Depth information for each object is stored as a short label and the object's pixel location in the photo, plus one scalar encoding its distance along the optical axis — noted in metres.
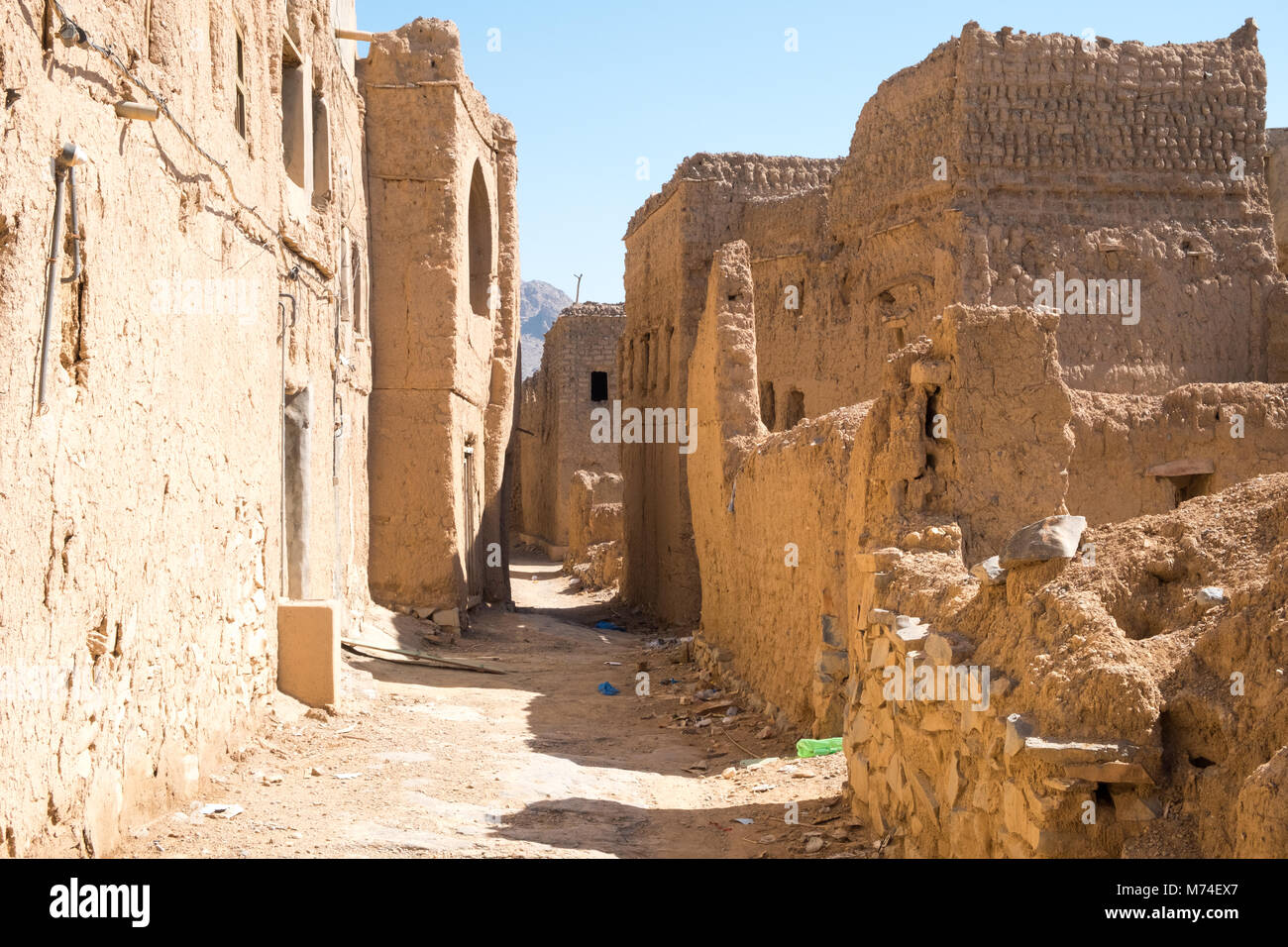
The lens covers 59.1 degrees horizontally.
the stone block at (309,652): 7.96
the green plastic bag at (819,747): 6.88
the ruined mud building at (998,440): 3.47
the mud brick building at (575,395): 26.86
